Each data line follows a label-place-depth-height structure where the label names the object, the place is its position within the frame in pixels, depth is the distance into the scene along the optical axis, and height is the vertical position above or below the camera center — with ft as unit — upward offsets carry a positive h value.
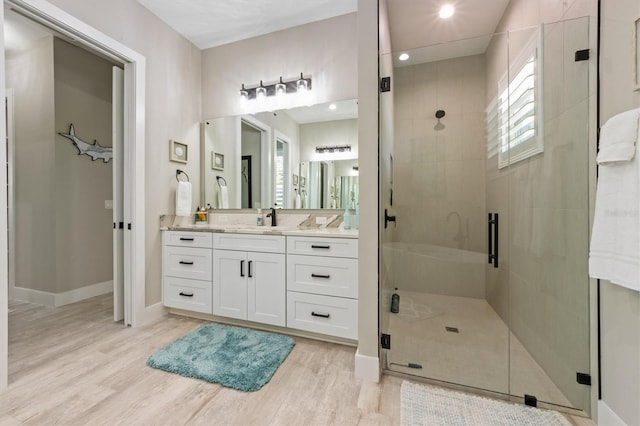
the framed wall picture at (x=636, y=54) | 3.54 +2.07
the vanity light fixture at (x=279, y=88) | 8.80 +4.09
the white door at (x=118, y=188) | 7.90 +0.62
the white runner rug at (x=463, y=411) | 4.27 -3.33
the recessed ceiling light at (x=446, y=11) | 7.52 +5.63
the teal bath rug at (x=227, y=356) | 5.36 -3.28
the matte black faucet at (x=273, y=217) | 8.97 -0.24
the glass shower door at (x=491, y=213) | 4.74 -0.05
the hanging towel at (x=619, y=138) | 3.43 +0.97
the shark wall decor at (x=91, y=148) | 9.95 +2.38
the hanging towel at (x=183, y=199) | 9.00 +0.35
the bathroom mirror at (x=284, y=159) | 8.39 +1.71
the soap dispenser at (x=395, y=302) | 5.96 -2.04
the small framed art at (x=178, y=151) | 8.96 +1.97
